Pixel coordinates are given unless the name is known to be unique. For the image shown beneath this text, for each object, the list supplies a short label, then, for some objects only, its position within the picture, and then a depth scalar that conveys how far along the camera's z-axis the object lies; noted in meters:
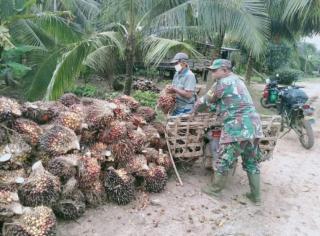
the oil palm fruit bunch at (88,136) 3.01
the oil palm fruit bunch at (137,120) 3.43
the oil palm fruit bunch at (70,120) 2.87
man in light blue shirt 3.55
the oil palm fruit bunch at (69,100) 3.32
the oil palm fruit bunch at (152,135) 3.43
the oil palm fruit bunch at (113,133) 3.05
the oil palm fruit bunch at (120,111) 3.26
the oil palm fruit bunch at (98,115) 3.05
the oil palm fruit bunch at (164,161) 3.37
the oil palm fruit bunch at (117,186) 2.89
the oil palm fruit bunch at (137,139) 3.18
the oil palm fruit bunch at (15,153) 2.45
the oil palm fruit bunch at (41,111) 2.87
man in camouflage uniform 3.06
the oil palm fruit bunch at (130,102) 3.67
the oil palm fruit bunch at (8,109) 2.60
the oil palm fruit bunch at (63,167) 2.56
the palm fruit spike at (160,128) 3.59
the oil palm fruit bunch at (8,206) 2.16
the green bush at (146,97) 6.31
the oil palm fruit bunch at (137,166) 3.07
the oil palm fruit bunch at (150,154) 3.30
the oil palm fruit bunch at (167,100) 3.61
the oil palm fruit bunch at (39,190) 2.35
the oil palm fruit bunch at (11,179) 2.33
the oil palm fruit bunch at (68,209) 2.54
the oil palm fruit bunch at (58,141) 2.67
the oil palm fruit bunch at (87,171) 2.69
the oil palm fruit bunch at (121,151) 3.04
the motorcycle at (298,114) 5.10
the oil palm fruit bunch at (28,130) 2.66
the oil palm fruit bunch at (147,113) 3.67
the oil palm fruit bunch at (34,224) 2.12
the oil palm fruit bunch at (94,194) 2.77
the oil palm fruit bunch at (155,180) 3.15
